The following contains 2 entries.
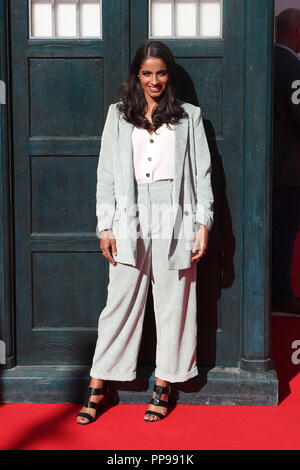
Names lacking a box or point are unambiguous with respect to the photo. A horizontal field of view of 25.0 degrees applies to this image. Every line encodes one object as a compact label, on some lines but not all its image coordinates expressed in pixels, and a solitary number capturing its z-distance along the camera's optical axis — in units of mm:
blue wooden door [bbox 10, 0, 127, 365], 3822
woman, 3531
